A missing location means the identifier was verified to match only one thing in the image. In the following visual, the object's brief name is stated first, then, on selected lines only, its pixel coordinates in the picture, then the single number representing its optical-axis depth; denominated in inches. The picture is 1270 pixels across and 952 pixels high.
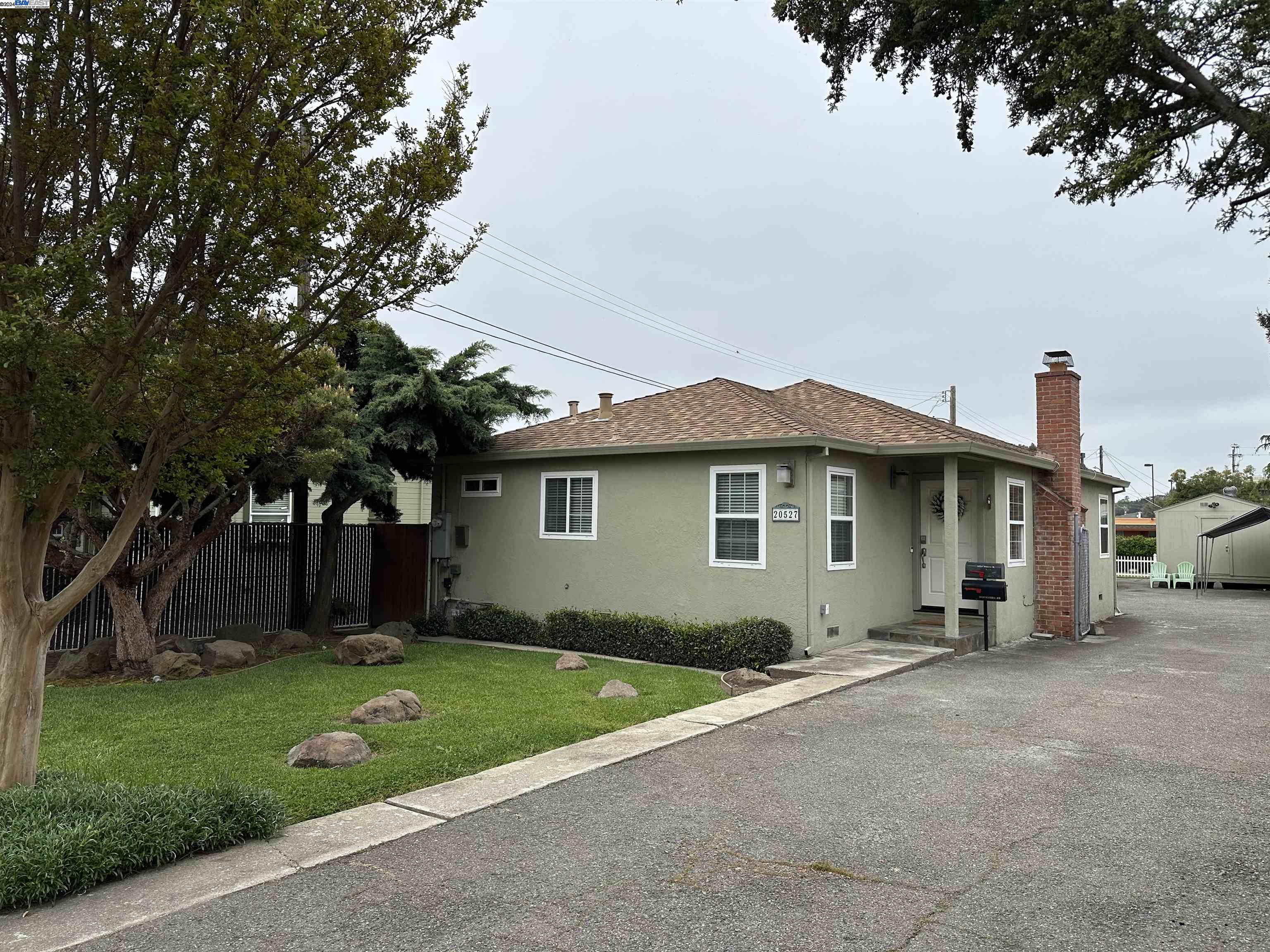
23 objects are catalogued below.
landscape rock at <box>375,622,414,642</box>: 494.0
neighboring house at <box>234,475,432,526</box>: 820.6
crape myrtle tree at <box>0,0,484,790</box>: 167.6
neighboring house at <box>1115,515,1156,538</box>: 1563.7
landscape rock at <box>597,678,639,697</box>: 328.5
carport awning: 878.4
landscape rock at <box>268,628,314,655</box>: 458.3
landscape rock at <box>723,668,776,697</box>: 358.0
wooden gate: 580.7
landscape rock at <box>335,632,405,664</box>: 405.4
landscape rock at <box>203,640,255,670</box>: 398.0
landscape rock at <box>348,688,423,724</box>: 282.0
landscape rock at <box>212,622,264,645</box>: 452.8
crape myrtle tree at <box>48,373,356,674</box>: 378.9
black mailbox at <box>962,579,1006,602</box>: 444.1
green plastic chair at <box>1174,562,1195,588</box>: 966.4
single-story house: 425.7
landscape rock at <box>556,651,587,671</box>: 395.9
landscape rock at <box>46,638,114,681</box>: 369.7
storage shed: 940.6
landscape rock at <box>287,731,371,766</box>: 228.2
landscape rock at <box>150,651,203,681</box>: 371.6
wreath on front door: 504.1
